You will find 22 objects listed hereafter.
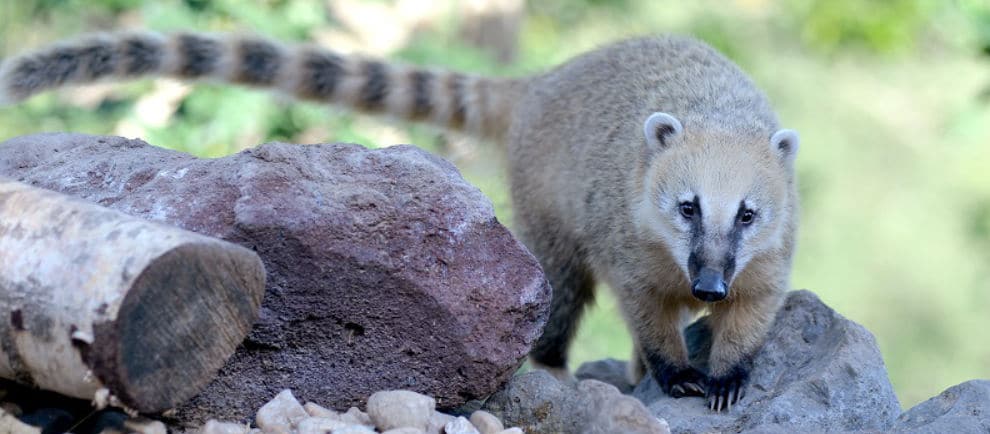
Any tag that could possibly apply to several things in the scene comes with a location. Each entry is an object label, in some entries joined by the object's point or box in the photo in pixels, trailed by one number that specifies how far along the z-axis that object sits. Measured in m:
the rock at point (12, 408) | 7.20
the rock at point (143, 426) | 6.92
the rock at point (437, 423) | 7.39
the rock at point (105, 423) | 7.00
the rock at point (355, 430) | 6.89
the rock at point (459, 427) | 7.31
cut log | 6.11
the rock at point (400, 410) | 7.37
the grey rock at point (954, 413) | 8.02
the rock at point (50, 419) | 7.22
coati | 9.47
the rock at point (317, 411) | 7.45
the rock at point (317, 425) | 7.03
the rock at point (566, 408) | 7.38
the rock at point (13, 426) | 6.70
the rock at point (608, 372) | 11.84
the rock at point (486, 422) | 7.66
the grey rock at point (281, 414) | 7.15
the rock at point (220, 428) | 7.04
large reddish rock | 7.46
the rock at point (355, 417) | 7.48
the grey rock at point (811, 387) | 8.62
